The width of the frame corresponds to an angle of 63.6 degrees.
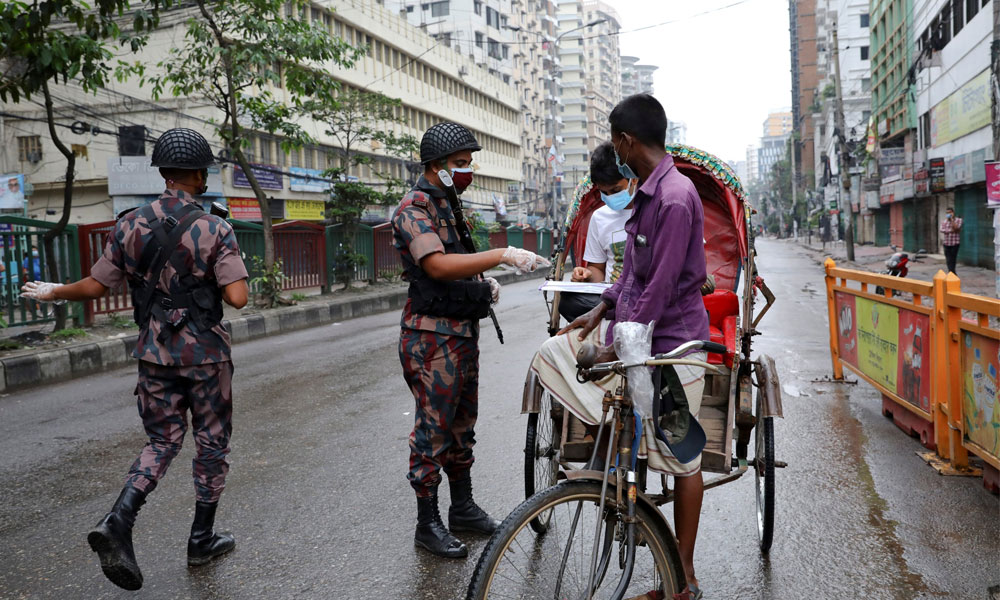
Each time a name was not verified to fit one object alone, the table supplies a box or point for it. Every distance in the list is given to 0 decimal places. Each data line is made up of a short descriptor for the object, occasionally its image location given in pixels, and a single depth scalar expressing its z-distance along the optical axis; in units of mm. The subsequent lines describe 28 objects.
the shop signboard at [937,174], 26031
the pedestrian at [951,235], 19984
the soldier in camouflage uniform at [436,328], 3570
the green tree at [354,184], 18594
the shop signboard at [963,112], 22547
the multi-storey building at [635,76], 156125
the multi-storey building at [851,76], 63562
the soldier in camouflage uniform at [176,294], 3447
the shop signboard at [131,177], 26094
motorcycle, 9117
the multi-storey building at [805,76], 95062
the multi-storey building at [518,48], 58781
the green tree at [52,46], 7587
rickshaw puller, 2691
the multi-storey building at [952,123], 22750
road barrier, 4324
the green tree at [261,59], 13789
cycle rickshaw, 2477
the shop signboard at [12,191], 24484
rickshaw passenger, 4207
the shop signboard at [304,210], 32759
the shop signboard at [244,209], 29062
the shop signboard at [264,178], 28859
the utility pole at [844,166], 31047
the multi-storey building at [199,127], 27062
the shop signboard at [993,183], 9828
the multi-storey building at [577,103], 103938
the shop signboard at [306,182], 32719
